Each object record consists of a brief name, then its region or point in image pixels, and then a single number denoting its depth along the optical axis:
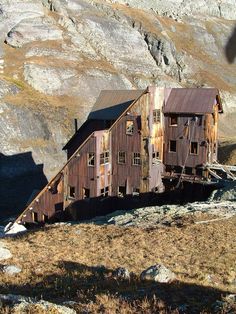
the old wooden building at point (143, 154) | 42.53
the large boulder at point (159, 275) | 15.02
